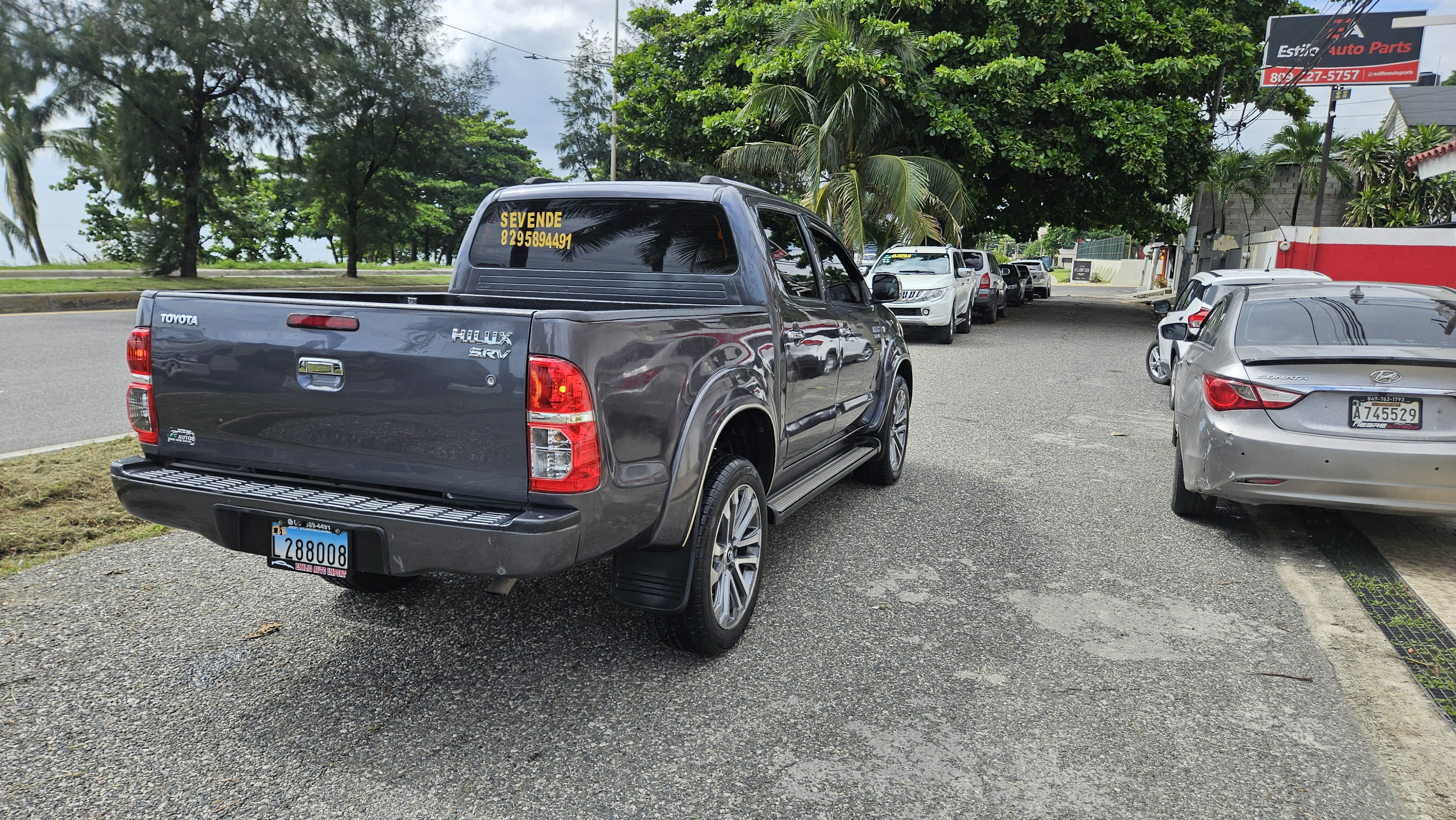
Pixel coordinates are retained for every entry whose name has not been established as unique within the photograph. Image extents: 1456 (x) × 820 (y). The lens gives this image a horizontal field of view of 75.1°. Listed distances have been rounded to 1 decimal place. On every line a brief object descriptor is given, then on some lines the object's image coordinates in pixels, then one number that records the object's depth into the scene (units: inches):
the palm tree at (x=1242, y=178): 1302.9
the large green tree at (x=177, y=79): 864.3
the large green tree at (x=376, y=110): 1031.0
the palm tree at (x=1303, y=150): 1311.5
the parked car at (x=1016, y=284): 1173.1
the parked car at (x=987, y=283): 894.4
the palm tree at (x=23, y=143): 908.6
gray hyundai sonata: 190.1
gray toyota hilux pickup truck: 113.8
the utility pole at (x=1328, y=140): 989.2
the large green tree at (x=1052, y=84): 816.3
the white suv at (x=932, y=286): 670.5
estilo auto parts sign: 921.5
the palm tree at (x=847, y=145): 787.4
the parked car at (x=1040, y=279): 1469.0
